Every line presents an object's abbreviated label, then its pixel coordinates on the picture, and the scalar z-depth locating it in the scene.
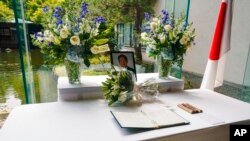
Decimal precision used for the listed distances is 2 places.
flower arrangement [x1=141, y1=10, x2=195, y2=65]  1.42
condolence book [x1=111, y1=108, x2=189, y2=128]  0.94
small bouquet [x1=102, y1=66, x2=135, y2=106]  1.17
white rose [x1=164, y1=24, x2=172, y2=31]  1.41
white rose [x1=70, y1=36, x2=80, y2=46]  1.14
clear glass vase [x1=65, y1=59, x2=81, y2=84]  1.24
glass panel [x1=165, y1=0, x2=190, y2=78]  2.42
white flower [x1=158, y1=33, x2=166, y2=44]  1.42
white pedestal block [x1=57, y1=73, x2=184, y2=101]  1.23
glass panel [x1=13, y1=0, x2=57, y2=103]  1.49
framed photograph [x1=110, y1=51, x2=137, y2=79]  1.35
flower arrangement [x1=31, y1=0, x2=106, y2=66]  1.16
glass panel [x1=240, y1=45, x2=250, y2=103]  2.48
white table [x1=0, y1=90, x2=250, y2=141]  0.86
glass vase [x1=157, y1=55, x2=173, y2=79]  1.52
